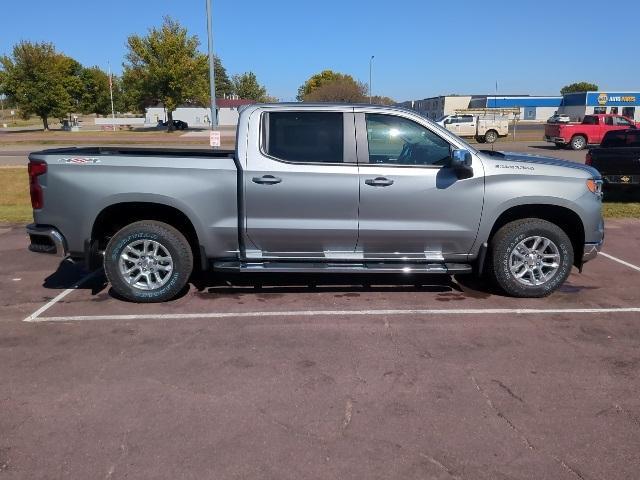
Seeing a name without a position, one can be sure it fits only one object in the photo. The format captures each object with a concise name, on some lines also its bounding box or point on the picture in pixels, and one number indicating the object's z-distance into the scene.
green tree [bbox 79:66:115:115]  75.62
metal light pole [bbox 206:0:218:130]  18.77
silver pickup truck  5.50
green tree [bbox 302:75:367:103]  50.97
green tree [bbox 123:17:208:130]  49.94
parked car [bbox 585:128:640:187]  11.70
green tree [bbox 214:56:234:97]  119.56
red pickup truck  30.11
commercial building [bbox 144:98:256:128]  80.62
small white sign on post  16.56
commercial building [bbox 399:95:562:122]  78.19
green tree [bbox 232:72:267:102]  107.31
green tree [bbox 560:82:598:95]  130.48
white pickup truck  36.78
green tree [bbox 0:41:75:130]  56.16
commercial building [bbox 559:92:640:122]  58.31
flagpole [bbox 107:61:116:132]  76.14
